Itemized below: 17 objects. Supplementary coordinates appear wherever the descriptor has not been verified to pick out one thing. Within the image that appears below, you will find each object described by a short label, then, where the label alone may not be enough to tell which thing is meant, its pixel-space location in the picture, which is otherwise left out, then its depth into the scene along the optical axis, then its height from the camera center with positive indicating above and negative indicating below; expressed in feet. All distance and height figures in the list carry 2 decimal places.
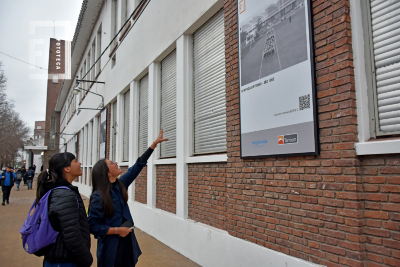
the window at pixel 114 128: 41.29 +4.65
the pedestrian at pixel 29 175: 87.46 -2.86
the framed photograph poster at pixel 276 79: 11.16 +3.25
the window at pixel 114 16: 46.15 +21.69
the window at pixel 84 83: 73.08 +19.61
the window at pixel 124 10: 40.93 +19.79
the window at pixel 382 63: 9.25 +2.92
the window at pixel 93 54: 63.16 +22.26
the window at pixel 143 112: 31.37 +5.25
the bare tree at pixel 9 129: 85.92 +15.54
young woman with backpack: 7.97 -1.63
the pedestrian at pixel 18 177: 82.82 -3.16
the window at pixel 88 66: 68.58 +21.89
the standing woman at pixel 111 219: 10.11 -1.85
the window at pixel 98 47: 57.14 +21.21
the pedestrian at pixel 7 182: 47.37 -2.58
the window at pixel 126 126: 37.32 +4.52
